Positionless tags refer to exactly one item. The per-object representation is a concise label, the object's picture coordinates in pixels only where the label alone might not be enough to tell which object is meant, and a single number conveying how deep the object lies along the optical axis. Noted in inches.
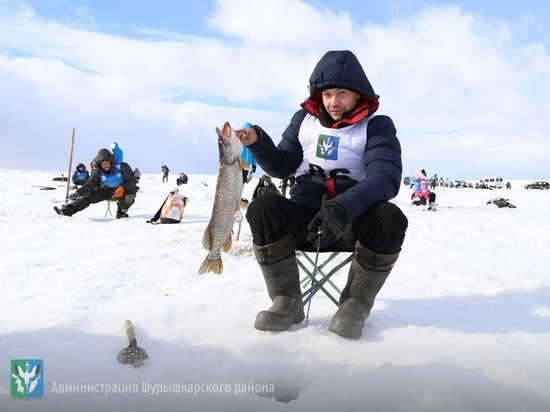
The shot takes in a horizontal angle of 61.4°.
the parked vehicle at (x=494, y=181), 2153.1
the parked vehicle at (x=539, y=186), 2046.0
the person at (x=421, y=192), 630.5
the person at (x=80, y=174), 690.2
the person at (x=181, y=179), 1195.6
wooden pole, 507.8
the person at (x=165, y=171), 1442.1
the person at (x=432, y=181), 1333.7
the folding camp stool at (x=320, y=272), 119.5
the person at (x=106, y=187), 396.2
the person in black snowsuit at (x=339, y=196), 107.0
